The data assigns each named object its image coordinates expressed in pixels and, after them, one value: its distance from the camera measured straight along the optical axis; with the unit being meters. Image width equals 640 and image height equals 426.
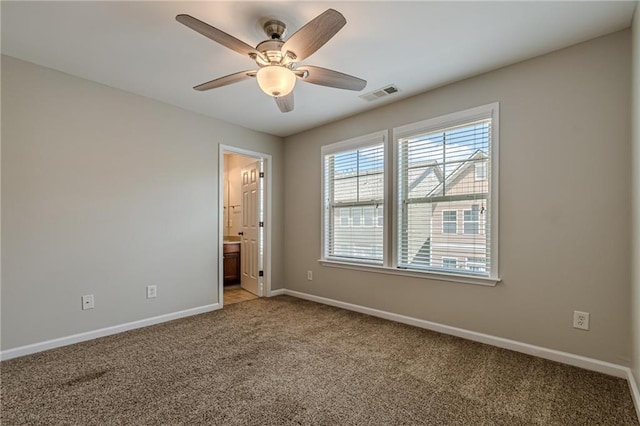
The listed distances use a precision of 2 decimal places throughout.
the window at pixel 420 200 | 2.81
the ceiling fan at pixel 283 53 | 1.64
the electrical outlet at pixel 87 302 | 2.87
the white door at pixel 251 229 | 4.65
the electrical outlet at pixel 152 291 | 3.31
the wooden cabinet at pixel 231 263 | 5.27
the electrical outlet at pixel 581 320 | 2.27
